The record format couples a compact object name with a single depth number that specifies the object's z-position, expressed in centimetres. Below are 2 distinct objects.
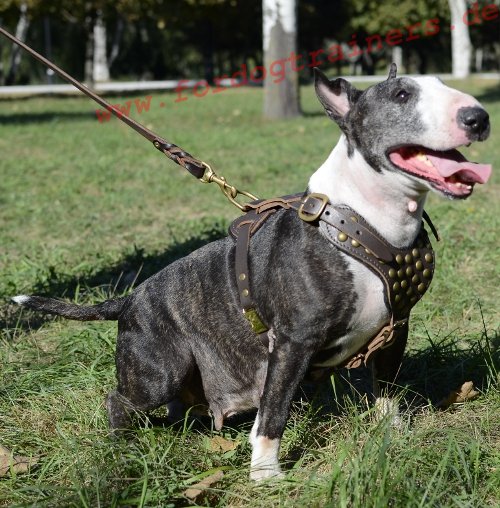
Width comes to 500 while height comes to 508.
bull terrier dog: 238
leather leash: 302
